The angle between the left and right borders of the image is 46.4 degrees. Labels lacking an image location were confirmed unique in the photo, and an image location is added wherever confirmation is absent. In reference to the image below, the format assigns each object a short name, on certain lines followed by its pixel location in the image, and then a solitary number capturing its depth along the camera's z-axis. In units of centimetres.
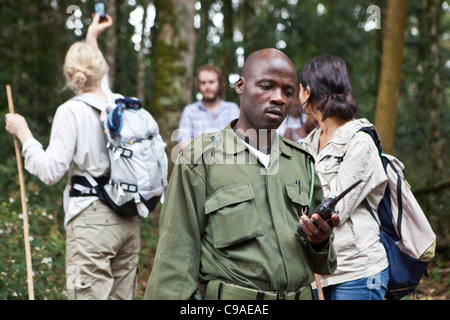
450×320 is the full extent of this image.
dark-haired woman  318
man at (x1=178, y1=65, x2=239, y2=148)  677
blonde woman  402
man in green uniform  229
